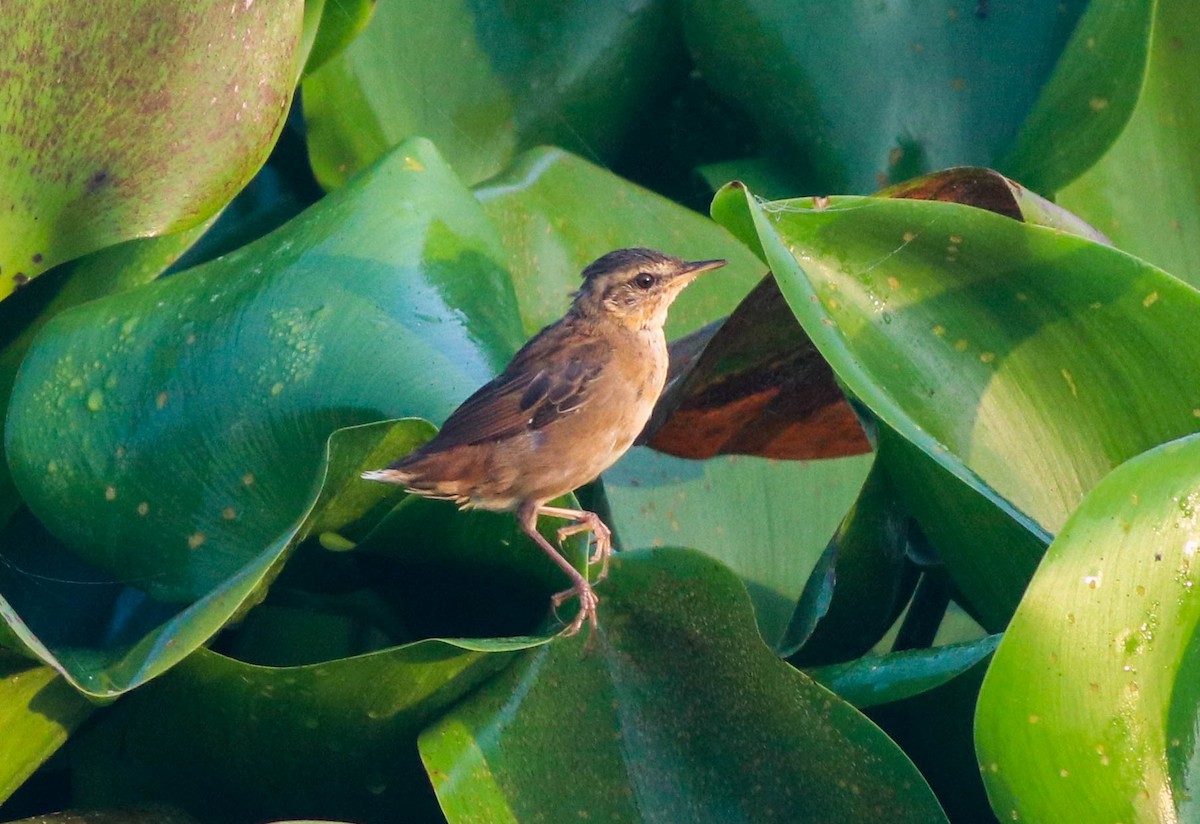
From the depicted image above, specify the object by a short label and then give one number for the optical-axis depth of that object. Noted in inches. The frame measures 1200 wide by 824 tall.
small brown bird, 179.6
